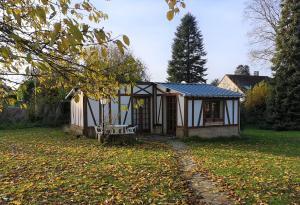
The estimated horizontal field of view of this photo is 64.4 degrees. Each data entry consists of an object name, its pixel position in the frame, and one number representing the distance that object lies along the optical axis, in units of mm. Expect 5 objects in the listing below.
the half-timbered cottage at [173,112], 12049
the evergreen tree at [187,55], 27319
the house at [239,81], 29771
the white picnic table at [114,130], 10445
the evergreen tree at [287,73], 17370
